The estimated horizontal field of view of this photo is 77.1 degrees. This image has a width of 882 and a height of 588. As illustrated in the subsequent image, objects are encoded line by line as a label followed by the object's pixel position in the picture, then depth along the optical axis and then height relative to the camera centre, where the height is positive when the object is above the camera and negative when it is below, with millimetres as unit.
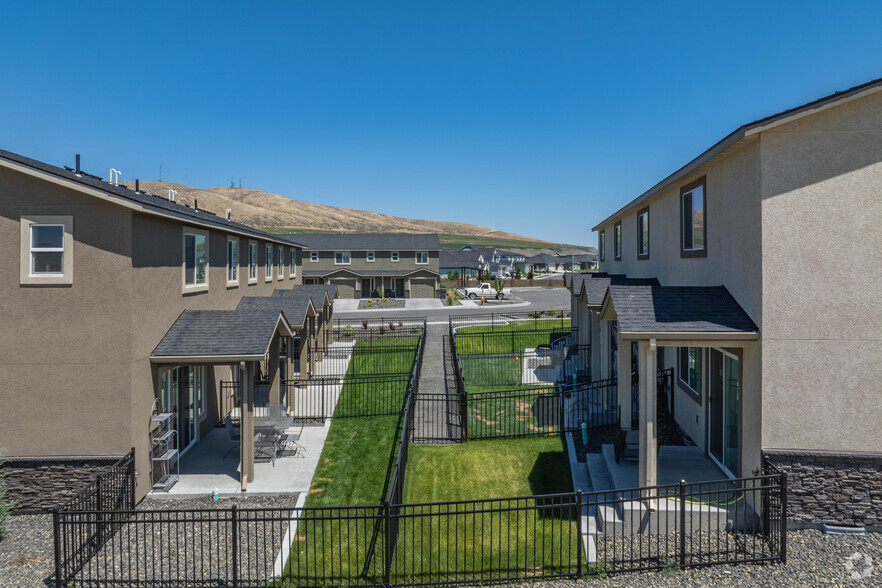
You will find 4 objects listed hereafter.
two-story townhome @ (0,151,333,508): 10047 -674
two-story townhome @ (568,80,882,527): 8430 -335
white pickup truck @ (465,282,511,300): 55456 +23
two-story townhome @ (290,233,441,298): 56562 +2845
